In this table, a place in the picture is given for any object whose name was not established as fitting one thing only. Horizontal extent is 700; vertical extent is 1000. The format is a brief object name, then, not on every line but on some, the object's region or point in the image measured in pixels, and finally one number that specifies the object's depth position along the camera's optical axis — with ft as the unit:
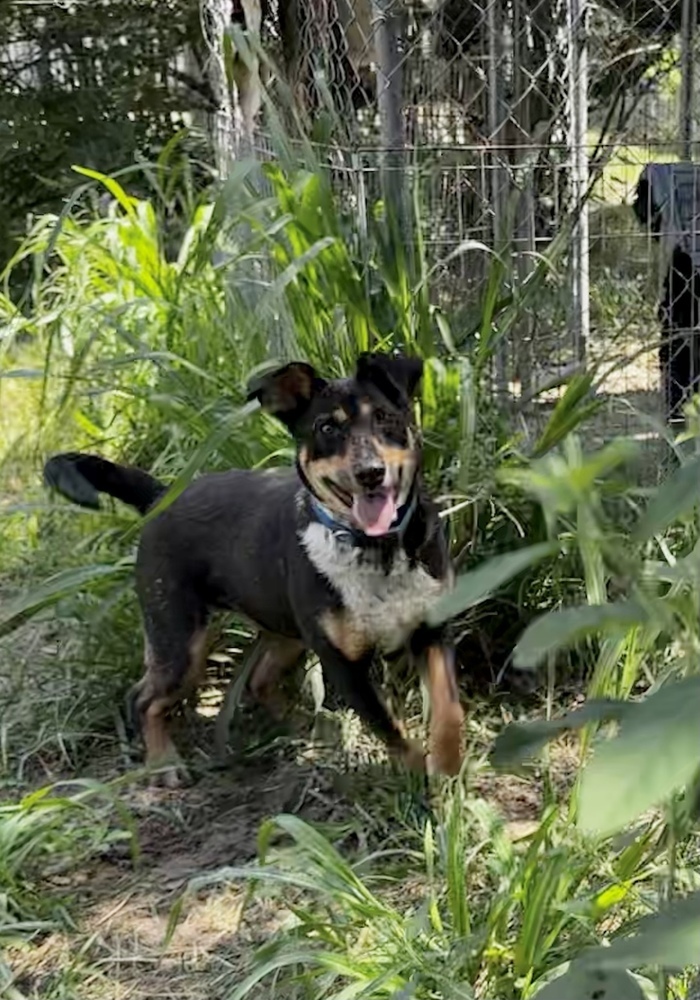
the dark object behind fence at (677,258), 11.55
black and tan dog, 8.41
